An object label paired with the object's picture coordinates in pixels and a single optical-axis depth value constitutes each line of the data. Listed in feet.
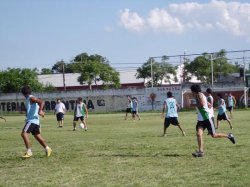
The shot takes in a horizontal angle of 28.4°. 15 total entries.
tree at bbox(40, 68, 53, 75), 374.75
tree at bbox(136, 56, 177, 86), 260.87
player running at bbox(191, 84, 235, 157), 41.29
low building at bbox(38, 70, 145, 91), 301.92
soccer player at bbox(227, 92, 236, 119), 109.81
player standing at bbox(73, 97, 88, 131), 84.12
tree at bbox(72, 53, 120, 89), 262.06
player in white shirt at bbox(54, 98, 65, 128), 96.48
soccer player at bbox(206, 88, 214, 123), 67.00
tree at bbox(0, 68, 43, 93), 258.61
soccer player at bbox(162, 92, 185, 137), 63.45
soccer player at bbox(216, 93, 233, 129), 75.00
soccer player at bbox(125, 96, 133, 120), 123.75
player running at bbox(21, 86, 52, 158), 41.93
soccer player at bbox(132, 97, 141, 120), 121.19
